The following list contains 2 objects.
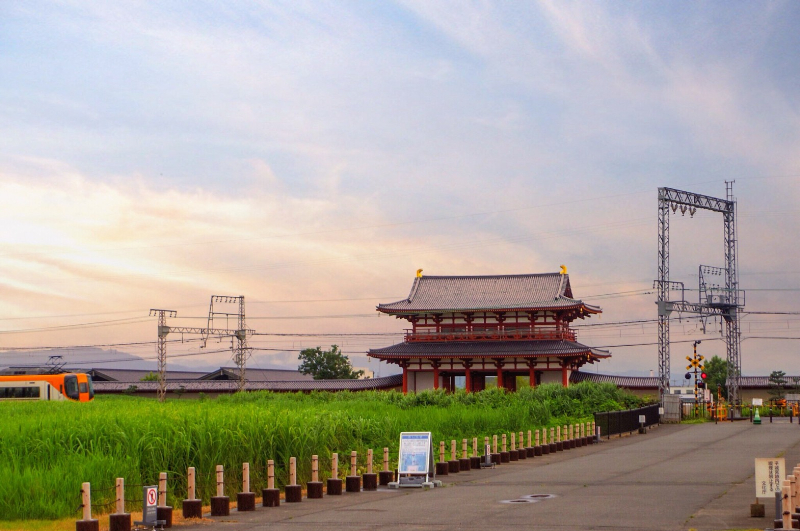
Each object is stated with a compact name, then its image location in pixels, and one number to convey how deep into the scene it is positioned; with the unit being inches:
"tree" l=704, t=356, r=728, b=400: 3474.4
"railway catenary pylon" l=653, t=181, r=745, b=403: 2064.5
